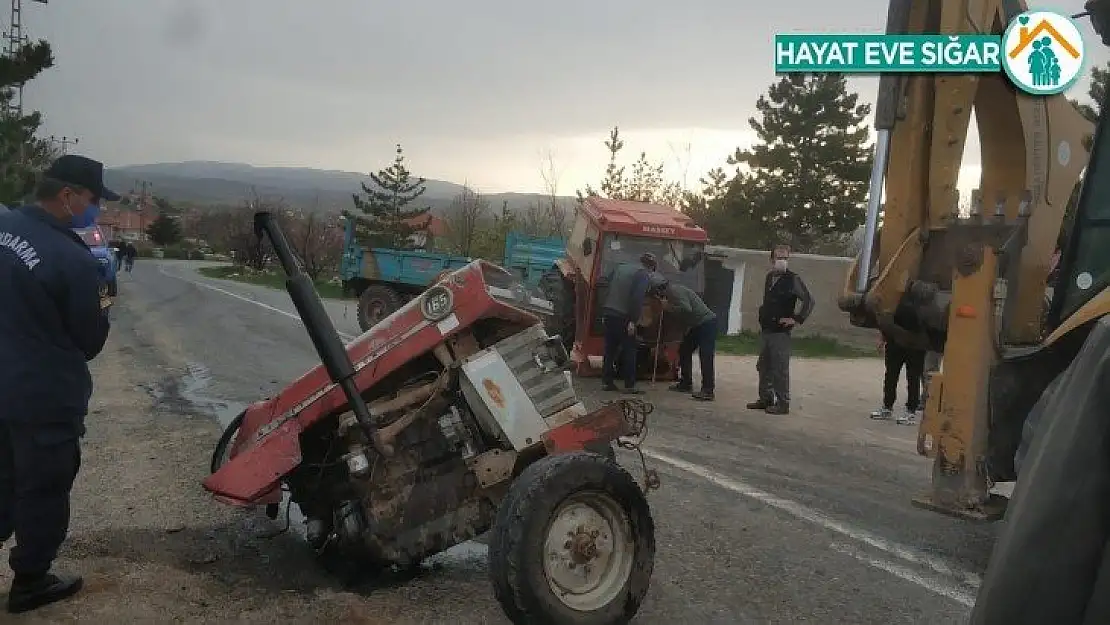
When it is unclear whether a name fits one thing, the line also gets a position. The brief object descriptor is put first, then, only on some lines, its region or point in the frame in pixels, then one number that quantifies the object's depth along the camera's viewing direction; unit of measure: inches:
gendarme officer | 140.9
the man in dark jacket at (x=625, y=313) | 428.8
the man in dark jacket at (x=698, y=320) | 434.3
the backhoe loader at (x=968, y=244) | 194.1
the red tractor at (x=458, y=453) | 145.8
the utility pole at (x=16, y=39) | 1155.9
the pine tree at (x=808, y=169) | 1464.1
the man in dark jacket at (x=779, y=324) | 400.5
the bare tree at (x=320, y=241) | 1748.3
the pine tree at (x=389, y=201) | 2025.1
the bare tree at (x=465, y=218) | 1545.3
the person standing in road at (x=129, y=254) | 1495.1
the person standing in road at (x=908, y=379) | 397.1
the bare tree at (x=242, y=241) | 1740.9
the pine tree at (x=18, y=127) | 1007.0
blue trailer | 685.3
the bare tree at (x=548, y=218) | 1507.1
